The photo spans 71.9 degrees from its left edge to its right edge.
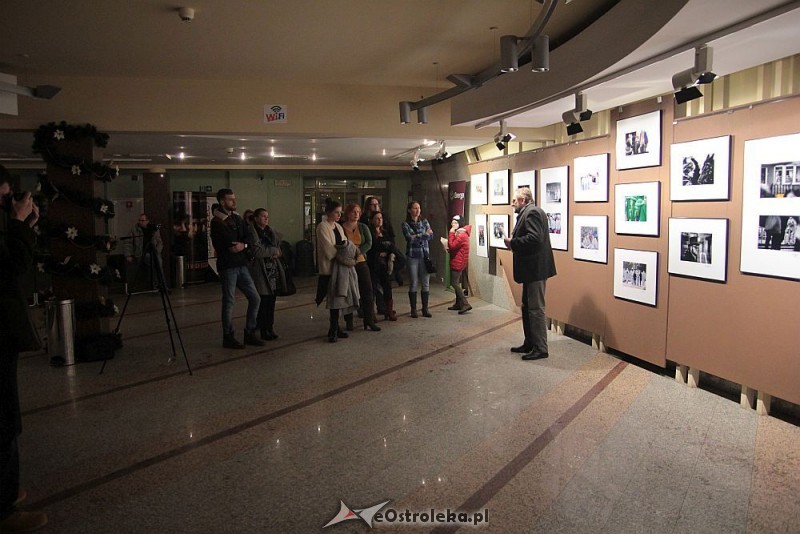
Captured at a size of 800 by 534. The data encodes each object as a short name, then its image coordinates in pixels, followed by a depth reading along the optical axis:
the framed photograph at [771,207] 3.81
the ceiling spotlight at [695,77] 3.63
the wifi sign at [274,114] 6.84
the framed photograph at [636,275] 5.22
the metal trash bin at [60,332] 5.94
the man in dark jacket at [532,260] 5.59
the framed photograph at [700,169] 4.36
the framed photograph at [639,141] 5.09
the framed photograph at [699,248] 4.42
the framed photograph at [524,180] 7.35
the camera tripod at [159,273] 5.31
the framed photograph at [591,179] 5.90
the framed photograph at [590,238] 5.95
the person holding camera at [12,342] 2.69
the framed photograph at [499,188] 8.20
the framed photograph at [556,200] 6.65
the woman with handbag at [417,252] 7.99
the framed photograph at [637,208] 5.14
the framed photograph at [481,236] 9.05
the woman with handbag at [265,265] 6.37
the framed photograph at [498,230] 8.30
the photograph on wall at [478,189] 8.91
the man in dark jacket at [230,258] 6.01
